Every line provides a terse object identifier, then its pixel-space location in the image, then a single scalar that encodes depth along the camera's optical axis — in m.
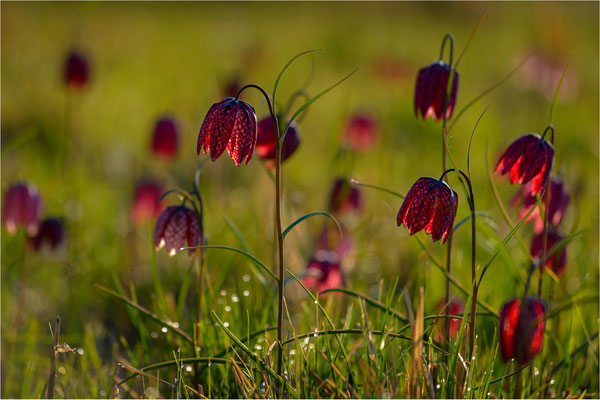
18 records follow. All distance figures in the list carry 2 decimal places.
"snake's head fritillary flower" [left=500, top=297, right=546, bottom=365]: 1.46
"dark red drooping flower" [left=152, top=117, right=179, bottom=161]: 1.77
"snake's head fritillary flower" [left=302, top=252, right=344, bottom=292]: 1.61
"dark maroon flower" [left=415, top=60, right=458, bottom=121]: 1.50
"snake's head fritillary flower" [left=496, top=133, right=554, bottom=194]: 1.47
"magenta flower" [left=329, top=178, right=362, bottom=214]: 1.66
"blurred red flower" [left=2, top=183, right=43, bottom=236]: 1.63
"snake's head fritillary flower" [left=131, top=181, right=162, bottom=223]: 1.76
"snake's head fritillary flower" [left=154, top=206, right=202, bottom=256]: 1.50
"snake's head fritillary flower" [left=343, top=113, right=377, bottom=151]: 2.06
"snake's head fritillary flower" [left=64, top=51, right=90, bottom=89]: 1.81
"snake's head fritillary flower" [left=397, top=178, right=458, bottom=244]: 1.43
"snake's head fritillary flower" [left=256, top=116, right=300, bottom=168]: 1.56
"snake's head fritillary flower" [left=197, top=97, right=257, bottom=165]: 1.43
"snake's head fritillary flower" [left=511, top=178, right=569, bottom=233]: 1.54
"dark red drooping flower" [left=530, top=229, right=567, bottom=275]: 1.55
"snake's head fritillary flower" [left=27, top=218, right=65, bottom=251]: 1.65
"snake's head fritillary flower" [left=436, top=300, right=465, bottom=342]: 1.52
